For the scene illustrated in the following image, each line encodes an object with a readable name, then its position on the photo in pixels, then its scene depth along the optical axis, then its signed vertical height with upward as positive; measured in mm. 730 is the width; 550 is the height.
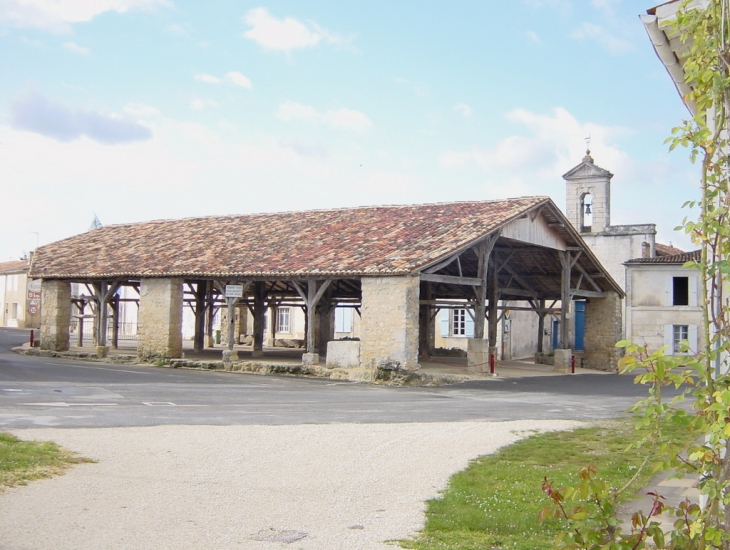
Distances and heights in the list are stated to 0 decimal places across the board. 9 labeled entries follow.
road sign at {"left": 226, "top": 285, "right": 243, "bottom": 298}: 20109 +513
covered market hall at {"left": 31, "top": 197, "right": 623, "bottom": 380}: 17438 +1166
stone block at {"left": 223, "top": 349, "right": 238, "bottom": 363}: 20312 -1218
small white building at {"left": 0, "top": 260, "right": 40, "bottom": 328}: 43500 +591
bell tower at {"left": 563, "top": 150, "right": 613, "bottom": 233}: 30422 +4941
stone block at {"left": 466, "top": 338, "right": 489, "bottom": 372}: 19656 -1056
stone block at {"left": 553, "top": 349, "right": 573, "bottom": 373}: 22797 -1348
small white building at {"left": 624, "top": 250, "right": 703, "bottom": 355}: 27562 +611
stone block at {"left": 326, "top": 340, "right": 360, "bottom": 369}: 17953 -1007
